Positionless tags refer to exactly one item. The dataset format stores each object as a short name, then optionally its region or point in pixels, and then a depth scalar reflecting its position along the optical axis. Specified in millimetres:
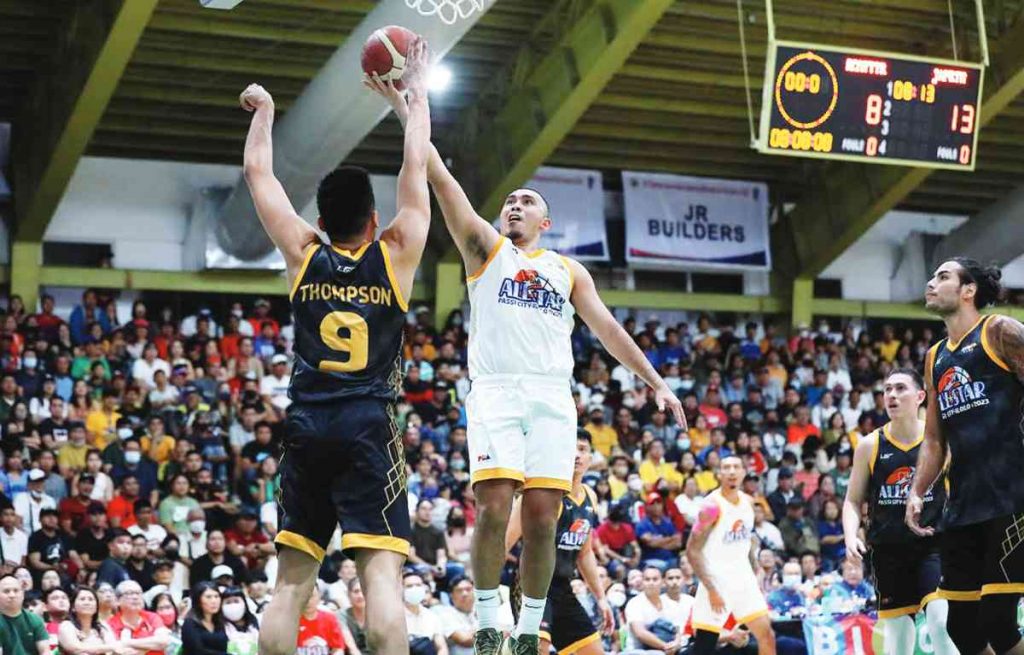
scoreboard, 15602
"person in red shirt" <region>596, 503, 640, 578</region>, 17797
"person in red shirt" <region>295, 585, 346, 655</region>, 13280
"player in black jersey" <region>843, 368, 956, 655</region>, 9008
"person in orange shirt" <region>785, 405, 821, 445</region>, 22734
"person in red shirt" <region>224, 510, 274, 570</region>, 16078
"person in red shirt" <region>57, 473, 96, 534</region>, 15664
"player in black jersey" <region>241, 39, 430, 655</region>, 5953
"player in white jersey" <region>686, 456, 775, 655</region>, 12453
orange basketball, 6664
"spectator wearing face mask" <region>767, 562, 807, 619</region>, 16062
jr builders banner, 24656
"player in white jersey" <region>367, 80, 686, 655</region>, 7512
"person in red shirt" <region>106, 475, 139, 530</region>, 16219
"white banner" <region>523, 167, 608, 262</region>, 23969
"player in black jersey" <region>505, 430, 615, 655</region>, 10117
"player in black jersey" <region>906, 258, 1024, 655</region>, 7684
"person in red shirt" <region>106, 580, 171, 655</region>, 13148
